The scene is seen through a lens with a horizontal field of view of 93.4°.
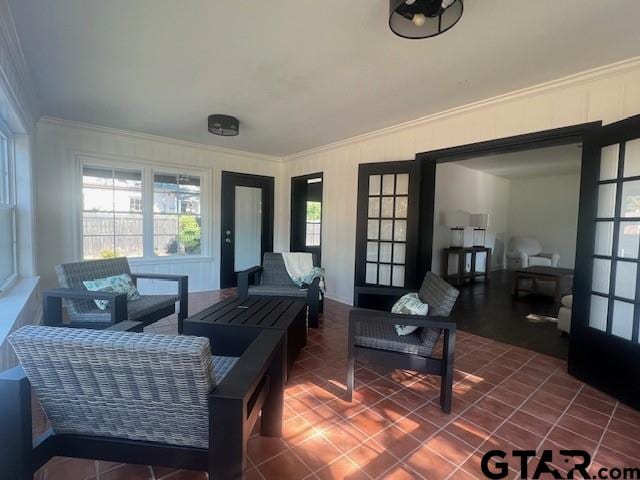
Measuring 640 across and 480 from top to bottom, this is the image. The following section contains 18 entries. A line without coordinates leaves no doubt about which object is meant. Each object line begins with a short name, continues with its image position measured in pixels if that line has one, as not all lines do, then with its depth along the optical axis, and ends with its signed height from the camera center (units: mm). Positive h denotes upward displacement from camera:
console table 6133 -724
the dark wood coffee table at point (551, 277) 4867 -747
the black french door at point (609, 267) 2160 -263
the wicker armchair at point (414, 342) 1982 -816
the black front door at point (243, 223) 5434 +15
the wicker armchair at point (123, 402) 1022 -654
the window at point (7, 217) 2791 -4
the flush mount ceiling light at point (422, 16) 1614 +1175
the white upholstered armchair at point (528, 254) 6957 -560
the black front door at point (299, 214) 5809 +205
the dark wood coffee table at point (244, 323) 2213 -775
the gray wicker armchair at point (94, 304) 2455 -752
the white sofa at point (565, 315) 3326 -918
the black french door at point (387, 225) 3795 +36
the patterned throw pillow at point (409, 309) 2229 -614
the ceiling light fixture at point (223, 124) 3529 +1163
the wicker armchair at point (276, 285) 3539 -778
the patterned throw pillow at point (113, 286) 2737 -630
